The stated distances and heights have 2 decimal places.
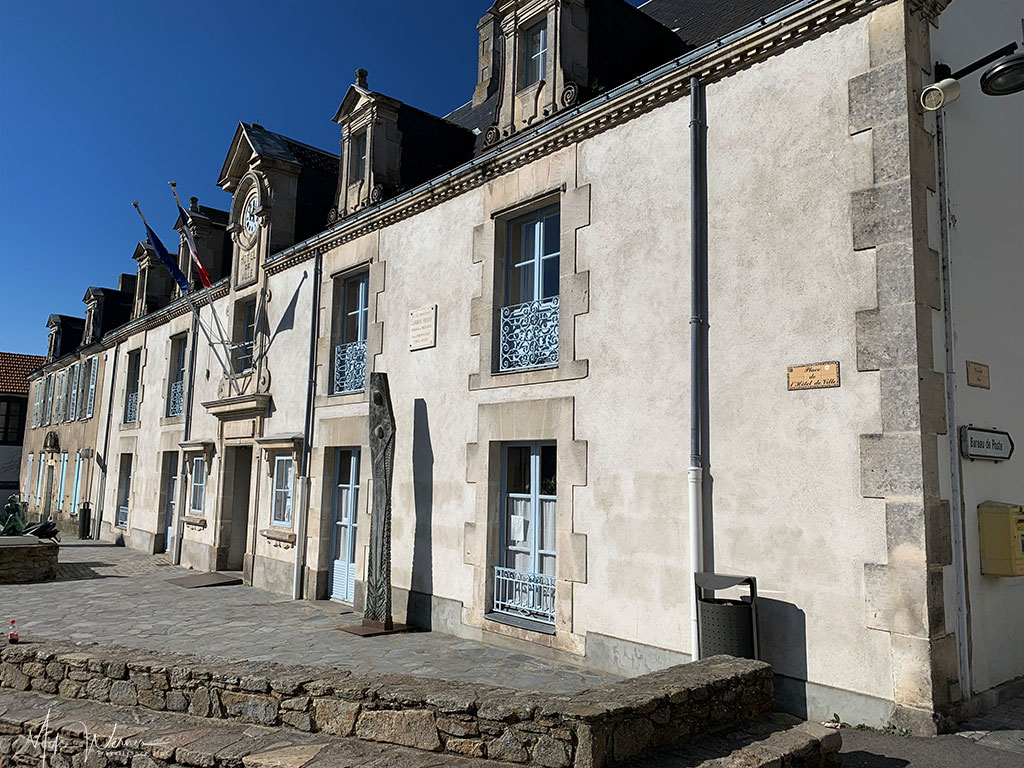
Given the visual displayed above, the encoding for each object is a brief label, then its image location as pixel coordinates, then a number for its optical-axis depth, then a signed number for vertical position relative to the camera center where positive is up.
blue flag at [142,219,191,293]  13.63 +3.53
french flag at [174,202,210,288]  12.64 +3.31
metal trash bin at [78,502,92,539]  19.39 -1.30
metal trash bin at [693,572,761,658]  5.21 -0.94
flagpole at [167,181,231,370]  12.66 +2.63
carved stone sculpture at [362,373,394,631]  8.40 -0.32
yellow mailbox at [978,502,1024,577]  5.01 -0.33
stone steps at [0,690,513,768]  3.81 -1.47
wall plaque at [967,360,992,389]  5.23 +0.73
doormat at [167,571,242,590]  11.51 -1.63
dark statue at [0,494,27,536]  12.64 -0.88
